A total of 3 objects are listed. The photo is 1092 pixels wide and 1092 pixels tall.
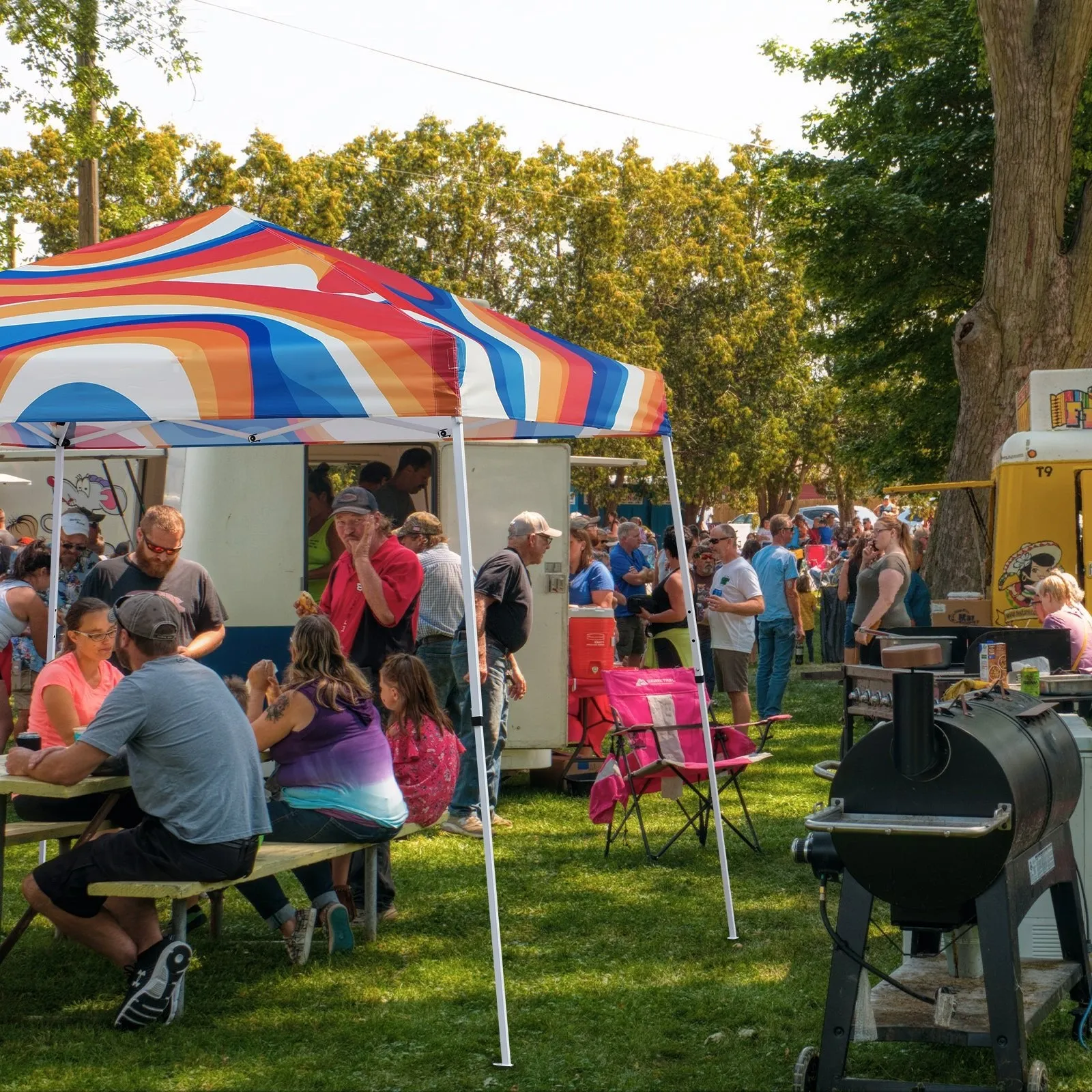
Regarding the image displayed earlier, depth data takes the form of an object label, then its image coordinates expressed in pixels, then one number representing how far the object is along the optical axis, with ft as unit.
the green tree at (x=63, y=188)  94.68
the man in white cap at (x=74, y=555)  35.50
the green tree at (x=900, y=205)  62.80
